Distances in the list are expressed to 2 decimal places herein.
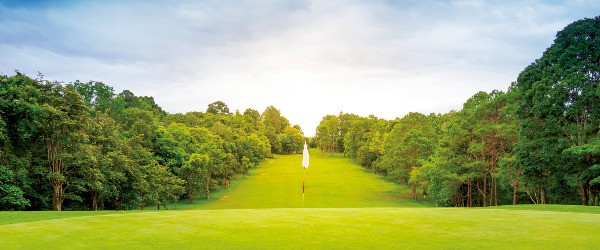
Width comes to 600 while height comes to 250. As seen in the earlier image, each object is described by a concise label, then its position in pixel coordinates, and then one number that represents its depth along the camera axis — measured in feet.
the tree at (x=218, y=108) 629.96
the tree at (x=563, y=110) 104.63
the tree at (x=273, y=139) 548.31
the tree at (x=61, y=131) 108.37
